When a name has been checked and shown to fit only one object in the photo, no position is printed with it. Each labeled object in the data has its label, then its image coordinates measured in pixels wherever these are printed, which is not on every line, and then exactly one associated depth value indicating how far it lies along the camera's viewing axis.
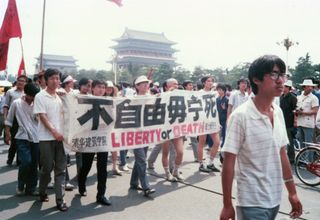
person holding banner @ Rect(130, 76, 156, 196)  5.17
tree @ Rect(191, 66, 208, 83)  62.50
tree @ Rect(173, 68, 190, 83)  62.86
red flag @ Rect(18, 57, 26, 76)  8.44
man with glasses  2.14
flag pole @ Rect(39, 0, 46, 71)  15.52
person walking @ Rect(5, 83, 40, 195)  5.25
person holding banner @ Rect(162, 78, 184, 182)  6.08
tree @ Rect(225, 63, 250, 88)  57.62
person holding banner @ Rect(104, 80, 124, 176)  6.59
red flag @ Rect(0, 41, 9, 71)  6.97
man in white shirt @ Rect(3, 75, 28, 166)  7.31
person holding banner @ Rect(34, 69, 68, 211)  4.56
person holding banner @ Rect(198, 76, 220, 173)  6.89
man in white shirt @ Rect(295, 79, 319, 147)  7.93
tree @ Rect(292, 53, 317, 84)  36.03
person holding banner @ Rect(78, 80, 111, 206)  4.89
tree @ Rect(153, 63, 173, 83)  67.25
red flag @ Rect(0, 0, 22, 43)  7.44
